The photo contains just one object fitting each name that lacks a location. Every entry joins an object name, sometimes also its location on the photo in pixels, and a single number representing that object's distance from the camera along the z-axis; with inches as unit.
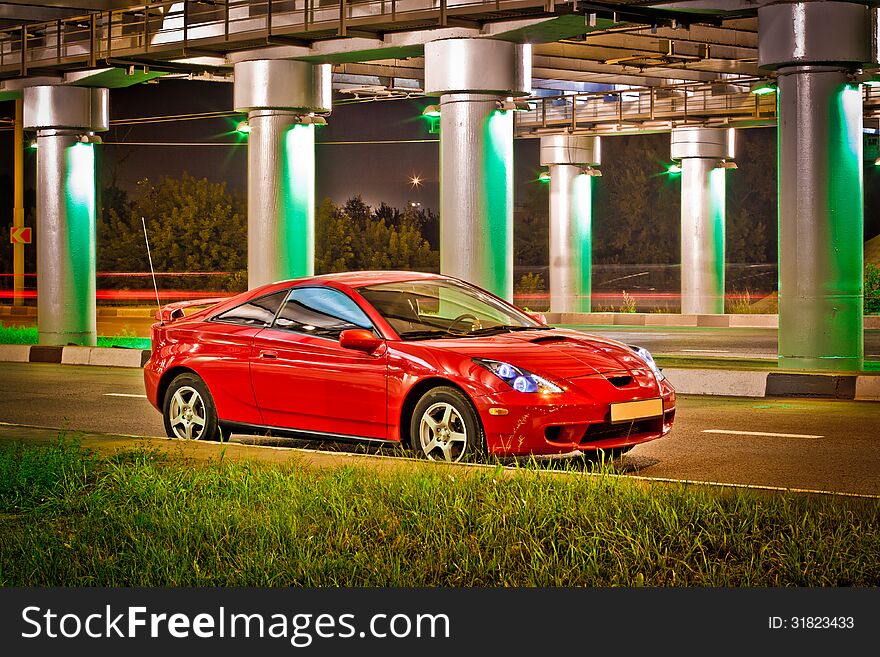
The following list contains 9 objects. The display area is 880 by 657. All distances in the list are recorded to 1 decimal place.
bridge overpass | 694.5
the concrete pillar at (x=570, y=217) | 1556.3
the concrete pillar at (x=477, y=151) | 762.8
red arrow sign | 1540.4
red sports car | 390.3
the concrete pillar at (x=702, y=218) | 1472.1
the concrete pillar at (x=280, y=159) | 861.2
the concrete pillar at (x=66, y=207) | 994.7
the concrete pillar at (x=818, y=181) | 686.5
